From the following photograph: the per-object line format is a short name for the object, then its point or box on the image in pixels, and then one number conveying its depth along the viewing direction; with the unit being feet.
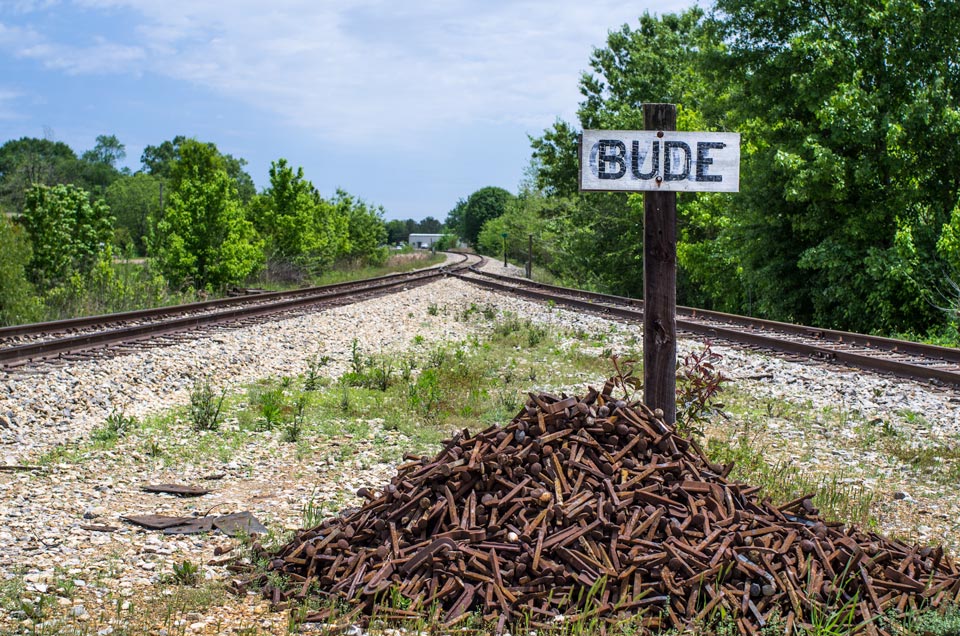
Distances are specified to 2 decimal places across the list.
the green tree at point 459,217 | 576.61
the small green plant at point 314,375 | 31.50
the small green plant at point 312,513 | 16.29
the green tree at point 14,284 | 52.49
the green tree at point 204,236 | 87.86
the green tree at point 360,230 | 203.82
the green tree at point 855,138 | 57.31
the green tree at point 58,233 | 82.07
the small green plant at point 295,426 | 23.66
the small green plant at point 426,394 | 27.61
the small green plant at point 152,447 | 22.00
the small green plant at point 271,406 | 25.30
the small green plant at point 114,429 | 23.25
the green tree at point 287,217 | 127.32
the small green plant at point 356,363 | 34.25
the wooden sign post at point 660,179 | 16.85
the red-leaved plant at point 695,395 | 20.10
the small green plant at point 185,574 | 13.29
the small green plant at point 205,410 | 24.77
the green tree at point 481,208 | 486.79
